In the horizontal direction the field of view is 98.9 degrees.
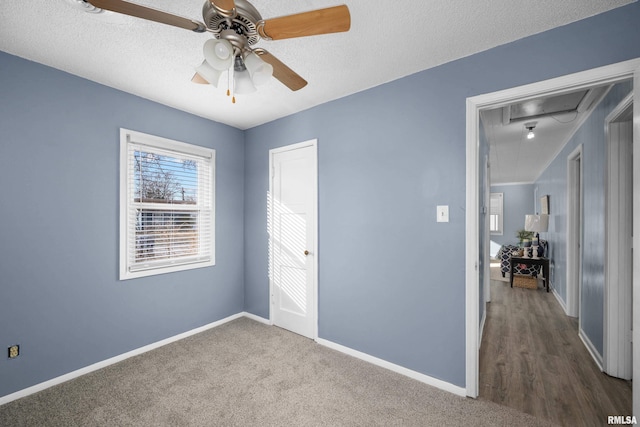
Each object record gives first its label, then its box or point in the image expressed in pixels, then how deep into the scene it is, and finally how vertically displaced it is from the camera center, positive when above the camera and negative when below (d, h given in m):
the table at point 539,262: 5.12 -0.94
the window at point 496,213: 9.17 +0.00
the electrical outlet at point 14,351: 2.06 -1.06
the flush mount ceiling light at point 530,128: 3.59 +1.16
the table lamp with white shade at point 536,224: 5.19 -0.21
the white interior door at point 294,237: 3.09 -0.30
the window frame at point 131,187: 2.65 +0.23
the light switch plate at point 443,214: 2.20 -0.01
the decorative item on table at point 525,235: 6.01 -0.49
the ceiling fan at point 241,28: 1.14 +0.83
